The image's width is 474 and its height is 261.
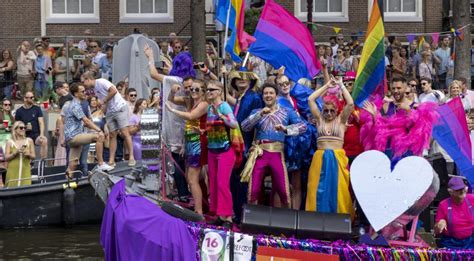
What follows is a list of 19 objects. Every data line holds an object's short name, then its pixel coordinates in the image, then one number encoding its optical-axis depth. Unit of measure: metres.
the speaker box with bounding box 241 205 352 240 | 9.94
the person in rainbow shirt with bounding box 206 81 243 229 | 11.04
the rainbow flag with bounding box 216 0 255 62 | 12.31
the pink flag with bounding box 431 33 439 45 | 25.03
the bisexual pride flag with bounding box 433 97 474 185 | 10.48
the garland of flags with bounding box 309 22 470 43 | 23.50
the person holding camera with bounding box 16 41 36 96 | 23.61
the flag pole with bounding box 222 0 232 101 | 11.53
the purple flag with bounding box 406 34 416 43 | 24.89
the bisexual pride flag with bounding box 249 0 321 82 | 12.10
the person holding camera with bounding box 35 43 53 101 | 23.20
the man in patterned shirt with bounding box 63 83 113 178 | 16.62
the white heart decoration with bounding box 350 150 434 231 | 10.00
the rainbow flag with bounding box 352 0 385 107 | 11.16
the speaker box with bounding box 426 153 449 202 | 11.23
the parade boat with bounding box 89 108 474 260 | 9.86
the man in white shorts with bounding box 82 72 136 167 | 16.39
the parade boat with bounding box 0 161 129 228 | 17.17
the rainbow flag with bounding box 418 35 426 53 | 24.02
